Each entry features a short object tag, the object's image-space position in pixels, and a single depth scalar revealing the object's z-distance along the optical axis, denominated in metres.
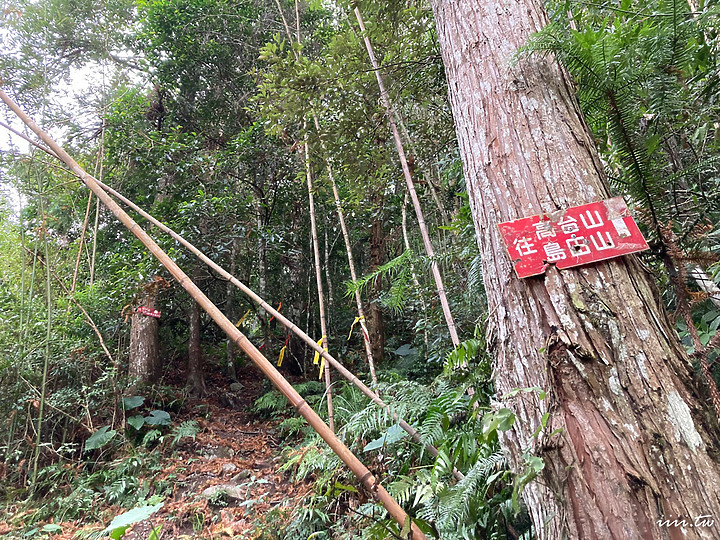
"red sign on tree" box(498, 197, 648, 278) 0.93
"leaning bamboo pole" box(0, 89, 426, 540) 0.79
